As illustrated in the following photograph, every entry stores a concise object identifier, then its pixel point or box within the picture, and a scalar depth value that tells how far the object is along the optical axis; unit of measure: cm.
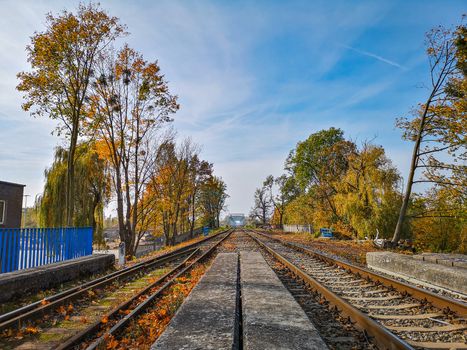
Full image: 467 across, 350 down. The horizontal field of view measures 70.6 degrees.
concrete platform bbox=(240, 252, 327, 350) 350
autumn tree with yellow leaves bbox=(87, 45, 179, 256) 2088
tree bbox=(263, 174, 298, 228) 7744
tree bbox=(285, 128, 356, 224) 3597
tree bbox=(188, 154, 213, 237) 4216
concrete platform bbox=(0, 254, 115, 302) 742
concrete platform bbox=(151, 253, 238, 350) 358
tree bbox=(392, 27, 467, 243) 1481
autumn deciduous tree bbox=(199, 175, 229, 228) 6034
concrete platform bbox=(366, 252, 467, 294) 653
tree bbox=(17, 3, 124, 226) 1719
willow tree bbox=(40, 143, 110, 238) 2505
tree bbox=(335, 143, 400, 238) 2133
